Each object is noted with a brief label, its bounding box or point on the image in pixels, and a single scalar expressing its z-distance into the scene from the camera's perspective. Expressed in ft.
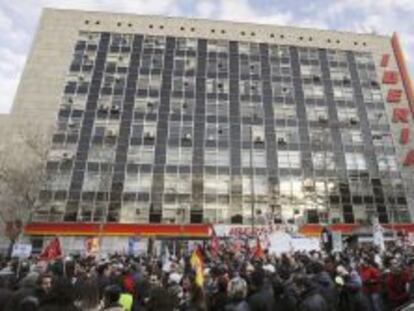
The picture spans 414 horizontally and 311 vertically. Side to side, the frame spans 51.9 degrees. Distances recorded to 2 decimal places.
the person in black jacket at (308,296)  22.12
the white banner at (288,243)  69.41
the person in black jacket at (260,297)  23.62
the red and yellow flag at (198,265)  29.13
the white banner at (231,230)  118.32
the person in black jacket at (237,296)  21.30
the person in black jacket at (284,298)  25.61
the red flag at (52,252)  51.83
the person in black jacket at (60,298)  15.58
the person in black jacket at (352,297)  26.53
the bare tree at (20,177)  127.54
